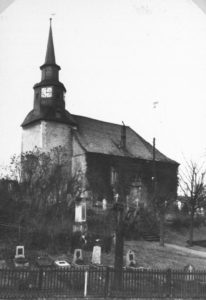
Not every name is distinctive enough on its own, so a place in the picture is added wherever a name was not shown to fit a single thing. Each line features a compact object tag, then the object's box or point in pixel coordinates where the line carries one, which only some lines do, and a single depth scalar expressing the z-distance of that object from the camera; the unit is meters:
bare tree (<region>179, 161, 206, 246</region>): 28.67
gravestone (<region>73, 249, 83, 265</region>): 15.83
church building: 36.69
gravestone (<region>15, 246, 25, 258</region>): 15.05
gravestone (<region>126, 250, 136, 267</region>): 16.28
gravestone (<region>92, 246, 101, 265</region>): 16.59
